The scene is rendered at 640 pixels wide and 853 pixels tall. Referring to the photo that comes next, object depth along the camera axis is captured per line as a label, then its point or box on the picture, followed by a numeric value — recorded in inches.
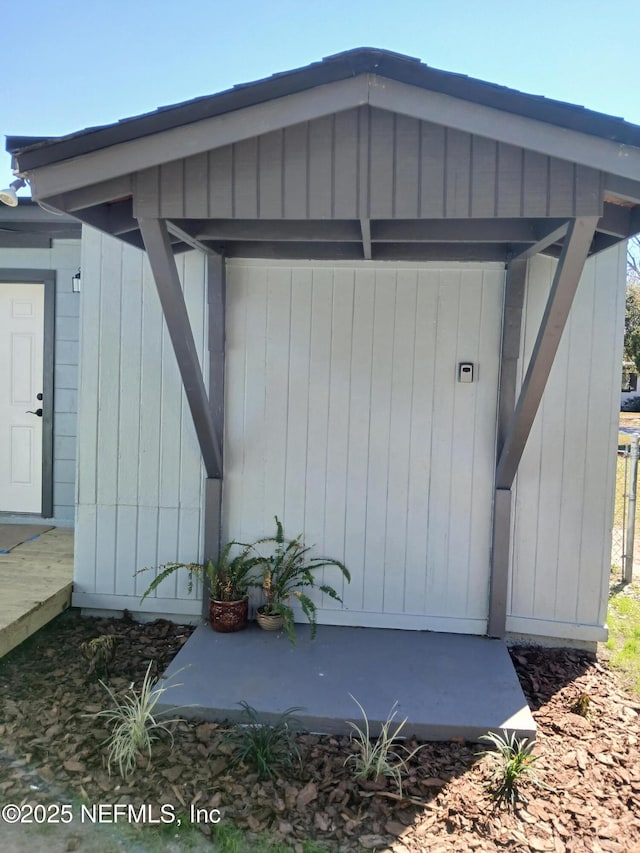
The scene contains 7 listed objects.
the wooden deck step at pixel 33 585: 124.7
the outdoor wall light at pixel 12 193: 106.1
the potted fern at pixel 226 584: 134.9
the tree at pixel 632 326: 700.0
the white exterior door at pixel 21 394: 189.9
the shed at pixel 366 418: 131.2
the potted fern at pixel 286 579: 135.6
